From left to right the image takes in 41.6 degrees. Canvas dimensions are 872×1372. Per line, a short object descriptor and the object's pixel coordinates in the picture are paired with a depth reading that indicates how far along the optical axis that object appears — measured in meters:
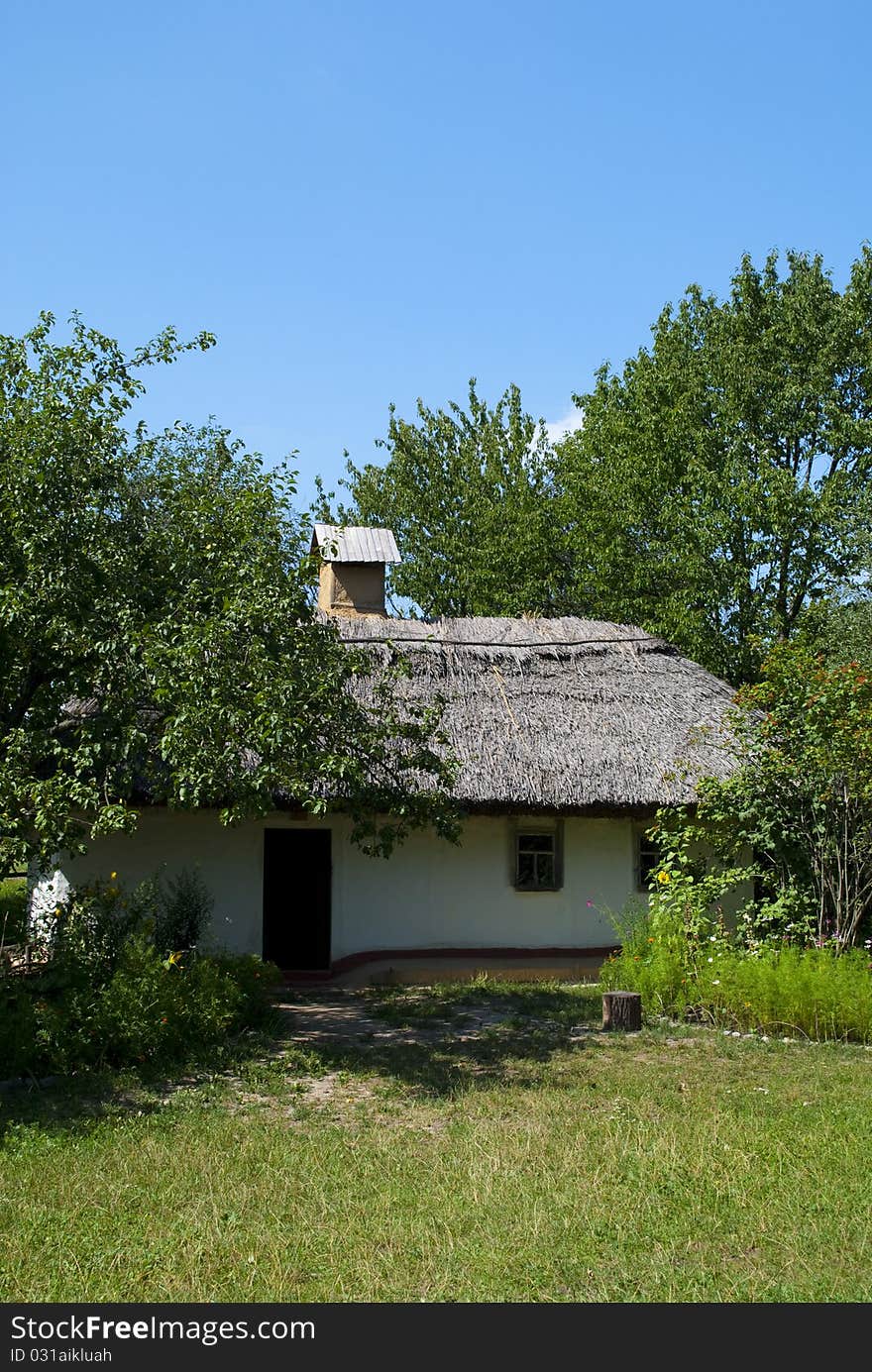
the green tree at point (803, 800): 11.73
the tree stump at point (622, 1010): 11.09
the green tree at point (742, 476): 22.62
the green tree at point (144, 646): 8.81
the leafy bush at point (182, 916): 13.39
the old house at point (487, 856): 14.55
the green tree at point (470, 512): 27.33
